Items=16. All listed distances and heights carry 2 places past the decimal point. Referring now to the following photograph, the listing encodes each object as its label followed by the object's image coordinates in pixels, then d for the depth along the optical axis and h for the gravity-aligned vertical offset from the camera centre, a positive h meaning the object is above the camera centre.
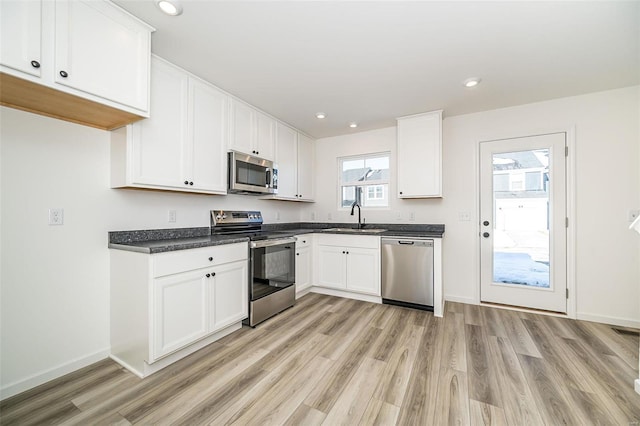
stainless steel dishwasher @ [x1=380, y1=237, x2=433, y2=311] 2.97 -0.71
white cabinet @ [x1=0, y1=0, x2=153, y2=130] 1.32 +0.90
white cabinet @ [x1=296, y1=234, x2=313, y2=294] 3.39 -0.68
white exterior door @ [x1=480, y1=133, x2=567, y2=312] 2.94 -0.11
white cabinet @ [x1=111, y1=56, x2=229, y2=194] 1.99 +0.63
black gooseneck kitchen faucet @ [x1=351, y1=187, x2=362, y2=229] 3.92 +0.14
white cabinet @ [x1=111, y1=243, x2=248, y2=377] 1.81 -0.72
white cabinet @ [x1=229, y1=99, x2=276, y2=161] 2.85 +1.00
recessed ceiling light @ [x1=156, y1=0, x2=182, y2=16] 1.57 +1.31
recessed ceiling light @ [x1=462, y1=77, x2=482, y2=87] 2.46 +1.30
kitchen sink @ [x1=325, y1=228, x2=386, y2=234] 3.38 -0.25
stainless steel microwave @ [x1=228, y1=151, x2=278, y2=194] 2.75 +0.45
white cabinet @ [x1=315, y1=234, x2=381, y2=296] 3.29 -0.68
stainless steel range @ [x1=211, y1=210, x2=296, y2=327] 2.61 -0.57
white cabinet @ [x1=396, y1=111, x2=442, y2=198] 3.23 +0.75
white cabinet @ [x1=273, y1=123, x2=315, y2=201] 3.60 +0.76
